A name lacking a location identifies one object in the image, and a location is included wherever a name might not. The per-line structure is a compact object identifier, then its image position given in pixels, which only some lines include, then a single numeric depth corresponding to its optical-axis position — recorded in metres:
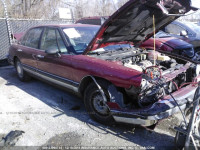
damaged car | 2.73
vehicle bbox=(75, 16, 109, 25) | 8.61
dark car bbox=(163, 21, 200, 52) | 7.18
